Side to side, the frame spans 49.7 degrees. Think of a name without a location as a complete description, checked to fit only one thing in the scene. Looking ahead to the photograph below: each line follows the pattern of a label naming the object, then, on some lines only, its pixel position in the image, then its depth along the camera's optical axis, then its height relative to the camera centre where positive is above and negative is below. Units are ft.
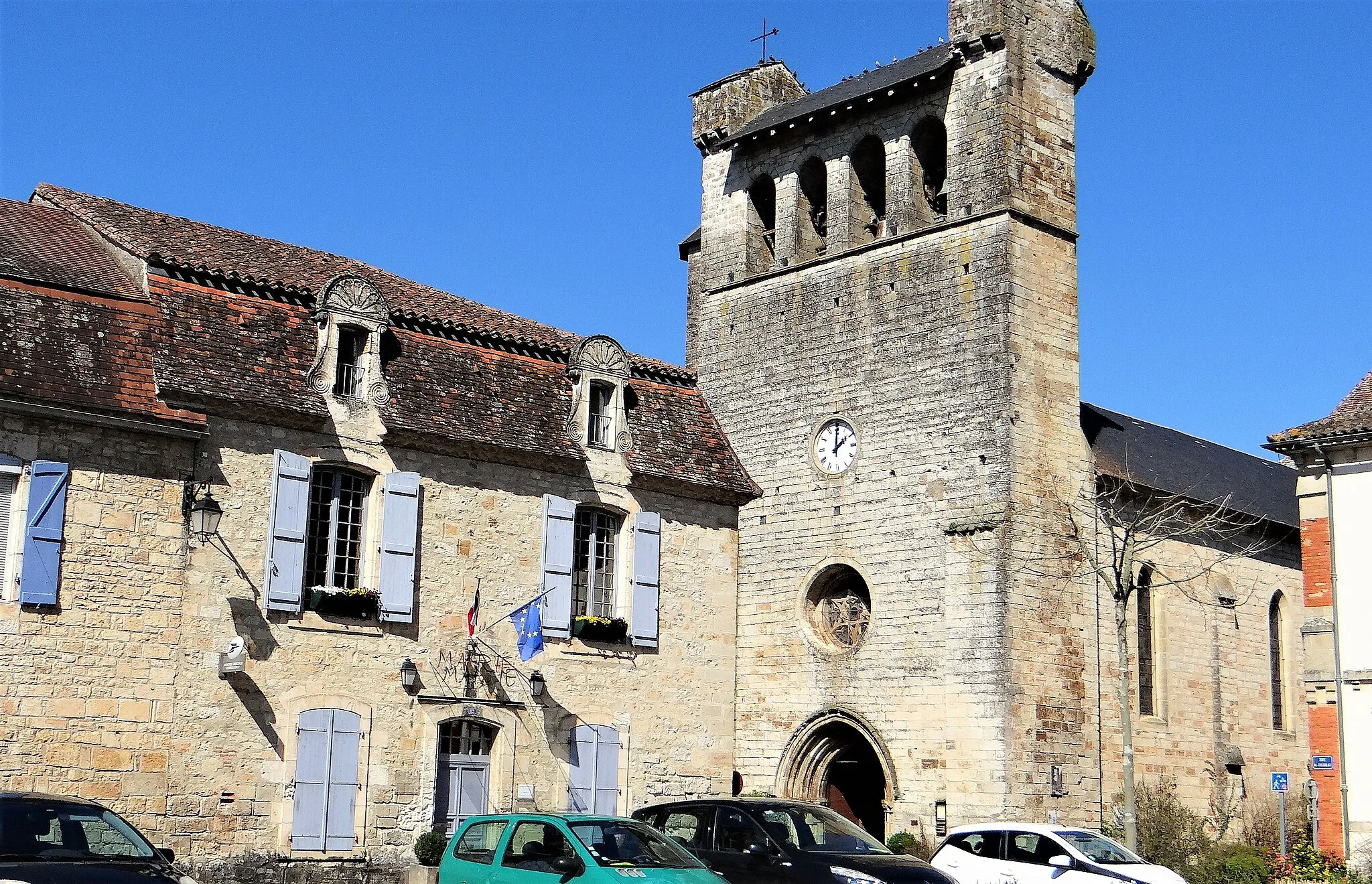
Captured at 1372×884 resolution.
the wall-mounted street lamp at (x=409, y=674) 54.85 +0.53
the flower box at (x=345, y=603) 53.16 +3.03
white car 46.52 -4.84
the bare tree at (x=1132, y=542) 63.93 +9.34
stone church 75.87 +13.65
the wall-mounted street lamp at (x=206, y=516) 50.14 +5.58
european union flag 56.34 +2.29
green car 35.24 -3.92
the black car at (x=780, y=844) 41.29 -4.17
